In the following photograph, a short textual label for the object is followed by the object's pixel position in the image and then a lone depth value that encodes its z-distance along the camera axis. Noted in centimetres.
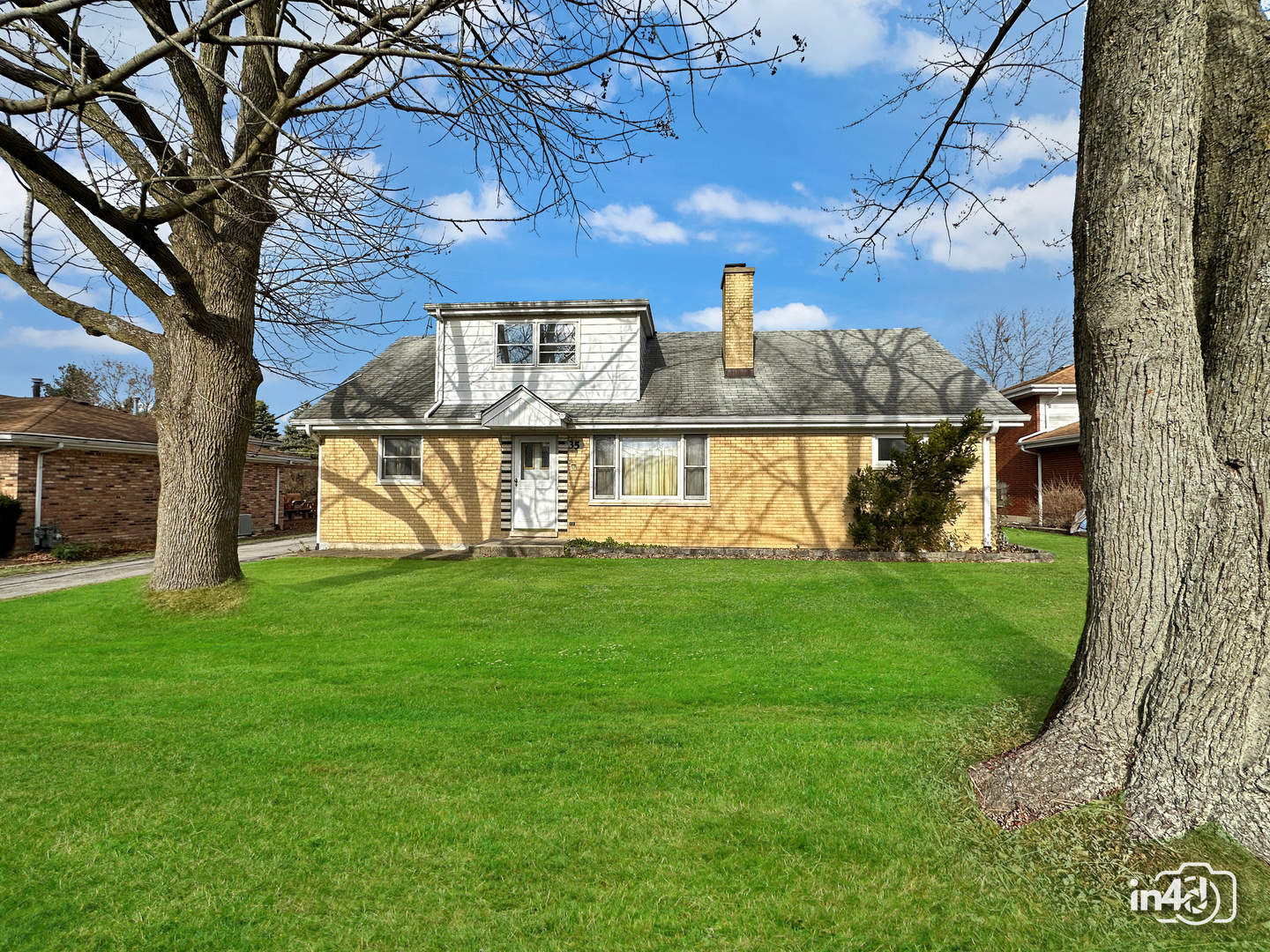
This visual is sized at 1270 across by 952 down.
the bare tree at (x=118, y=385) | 4409
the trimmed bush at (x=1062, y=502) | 1966
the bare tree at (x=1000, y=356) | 3978
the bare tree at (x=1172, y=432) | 289
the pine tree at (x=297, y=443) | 3543
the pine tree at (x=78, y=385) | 4519
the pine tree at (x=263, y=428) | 3559
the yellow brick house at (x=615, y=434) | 1475
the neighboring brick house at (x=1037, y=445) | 2222
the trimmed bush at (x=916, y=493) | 1305
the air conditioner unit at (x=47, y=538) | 1550
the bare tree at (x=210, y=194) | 438
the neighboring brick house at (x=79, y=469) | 1543
